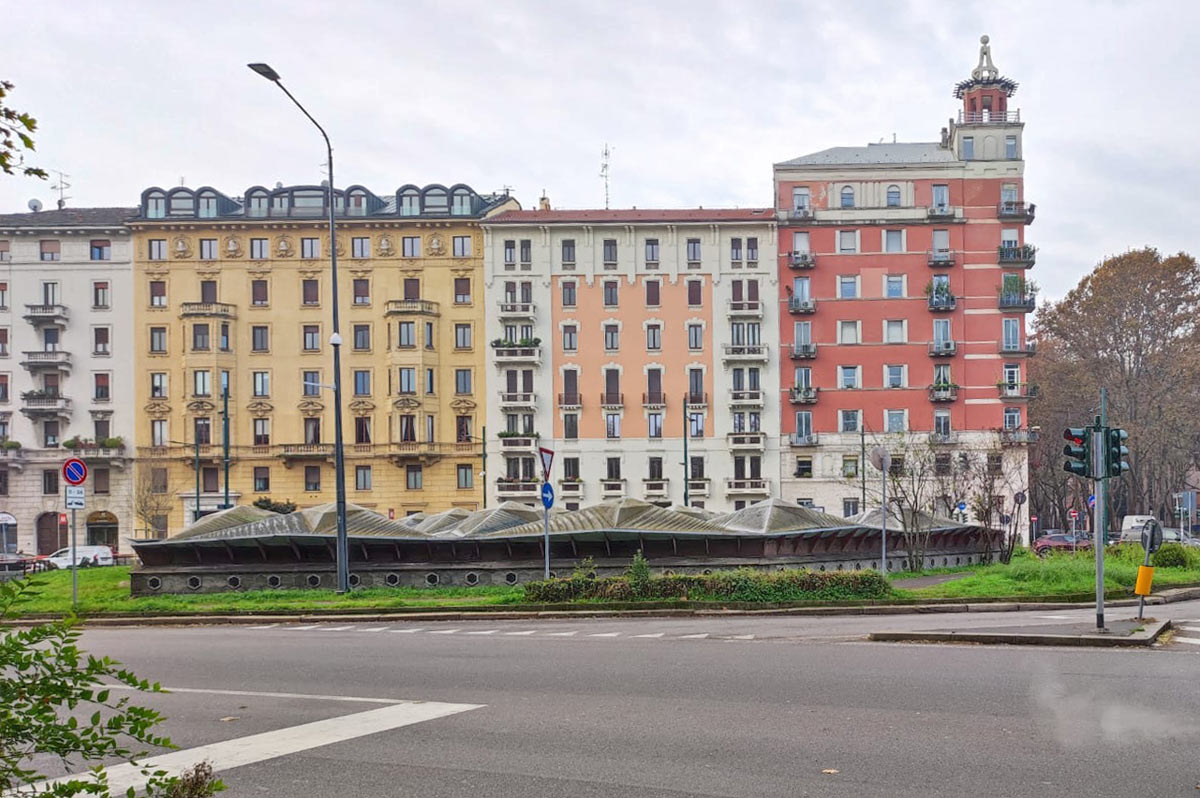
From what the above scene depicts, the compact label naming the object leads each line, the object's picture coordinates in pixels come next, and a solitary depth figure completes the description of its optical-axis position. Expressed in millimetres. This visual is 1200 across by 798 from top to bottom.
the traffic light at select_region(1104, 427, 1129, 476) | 15703
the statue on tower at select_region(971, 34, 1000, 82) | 70188
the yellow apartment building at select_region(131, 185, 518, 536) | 67688
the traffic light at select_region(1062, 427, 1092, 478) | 15862
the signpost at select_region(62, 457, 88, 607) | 23375
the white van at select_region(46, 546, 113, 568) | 57997
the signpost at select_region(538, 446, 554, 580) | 23258
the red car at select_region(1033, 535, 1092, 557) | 51406
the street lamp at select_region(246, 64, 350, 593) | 25328
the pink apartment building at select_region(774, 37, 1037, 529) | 67125
